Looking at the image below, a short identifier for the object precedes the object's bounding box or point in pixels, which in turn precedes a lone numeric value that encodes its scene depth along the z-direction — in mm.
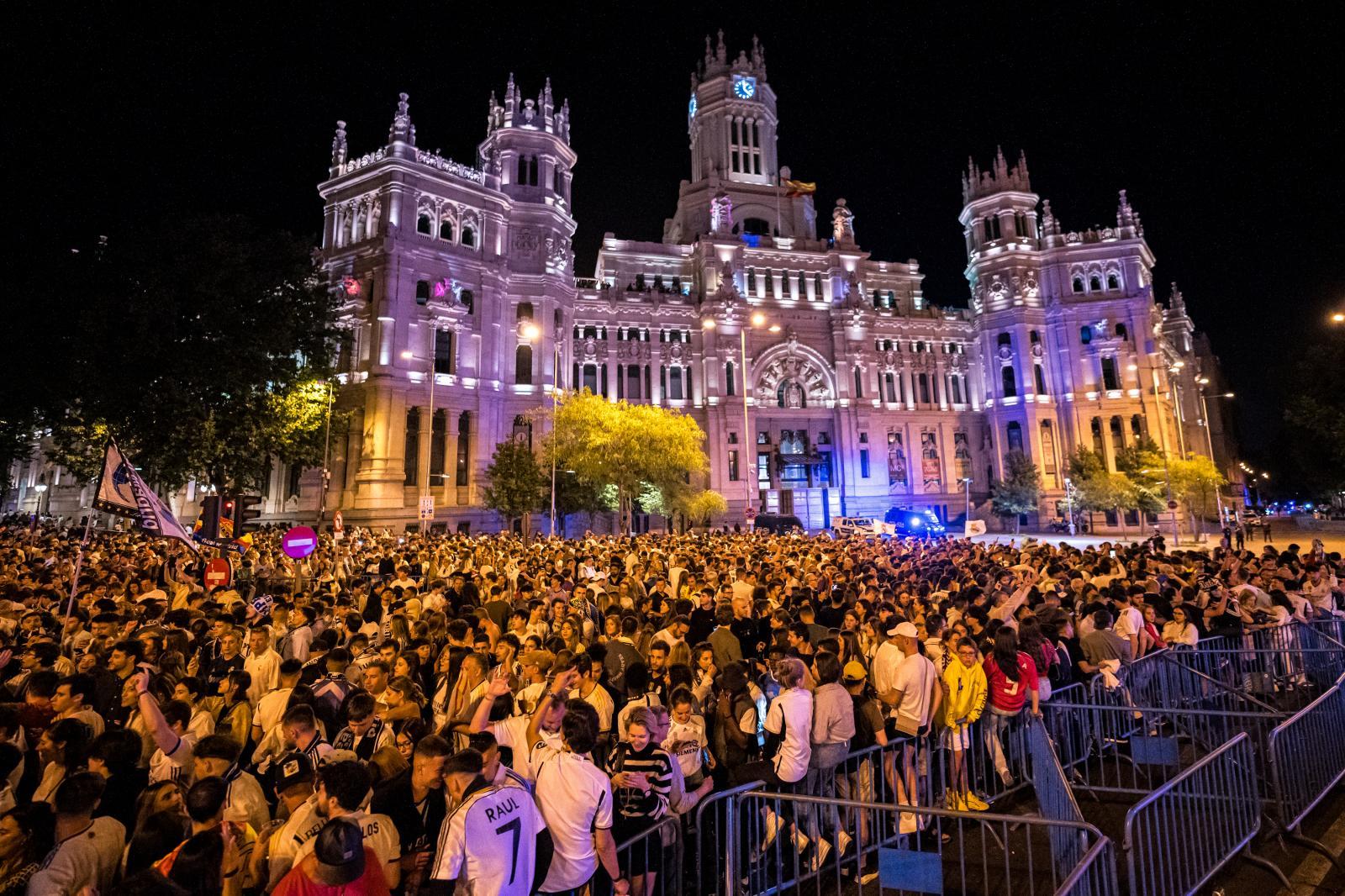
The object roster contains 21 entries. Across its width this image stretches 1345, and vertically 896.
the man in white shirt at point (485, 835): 3465
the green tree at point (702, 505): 40625
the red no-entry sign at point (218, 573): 12525
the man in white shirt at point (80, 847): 3387
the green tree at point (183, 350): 27188
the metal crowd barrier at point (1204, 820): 5141
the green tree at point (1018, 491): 53781
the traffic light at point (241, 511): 16703
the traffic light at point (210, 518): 16125
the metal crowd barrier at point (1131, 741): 7133
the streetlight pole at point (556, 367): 47062
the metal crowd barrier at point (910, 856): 4605
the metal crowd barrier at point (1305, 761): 6164
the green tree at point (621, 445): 36562
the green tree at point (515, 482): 37906
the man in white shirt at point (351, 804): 3545
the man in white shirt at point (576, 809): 4211
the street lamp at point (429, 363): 43094
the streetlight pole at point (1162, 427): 55375
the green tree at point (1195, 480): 43969
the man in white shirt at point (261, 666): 7176
